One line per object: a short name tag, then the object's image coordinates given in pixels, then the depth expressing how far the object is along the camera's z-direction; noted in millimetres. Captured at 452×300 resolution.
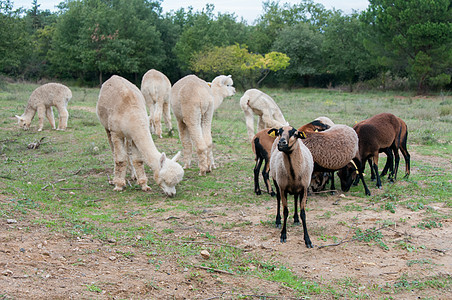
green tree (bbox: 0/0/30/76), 29656
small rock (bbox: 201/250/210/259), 5147
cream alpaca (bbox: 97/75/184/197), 7629
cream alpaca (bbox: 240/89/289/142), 12078
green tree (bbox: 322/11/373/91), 46500
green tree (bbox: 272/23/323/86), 49812
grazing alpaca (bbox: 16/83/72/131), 15164
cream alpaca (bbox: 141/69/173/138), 13258
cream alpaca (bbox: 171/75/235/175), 9352
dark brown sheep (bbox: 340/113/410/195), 8336
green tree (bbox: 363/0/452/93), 31859
